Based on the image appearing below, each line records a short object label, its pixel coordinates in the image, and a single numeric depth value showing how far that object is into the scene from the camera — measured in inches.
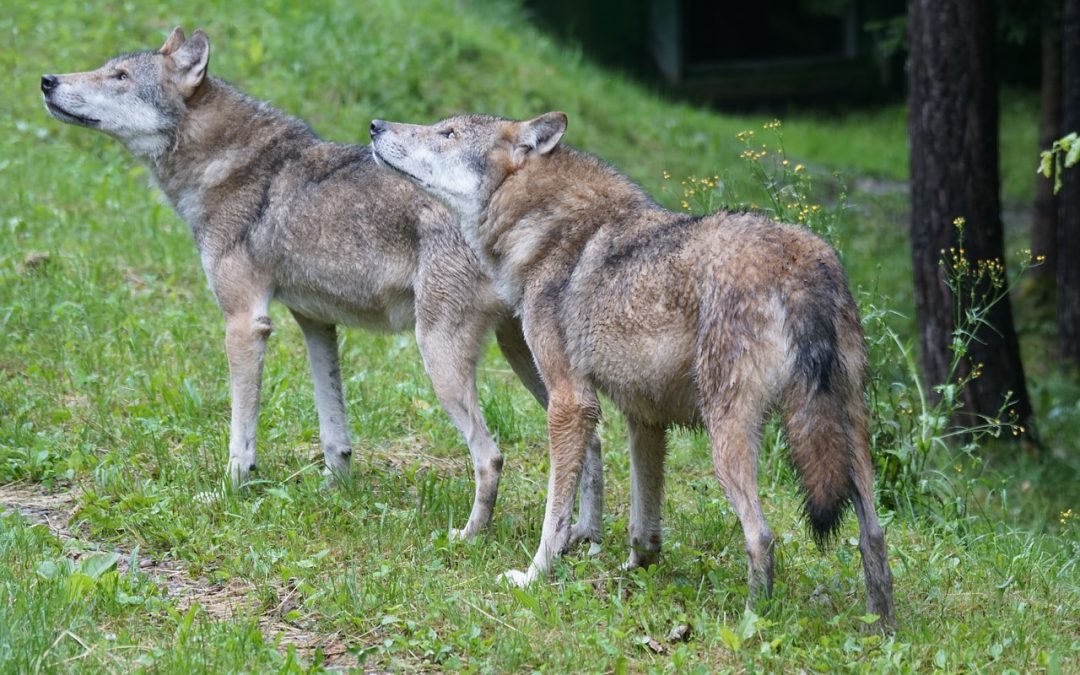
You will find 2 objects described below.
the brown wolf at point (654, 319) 354.3
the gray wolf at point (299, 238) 453.4
